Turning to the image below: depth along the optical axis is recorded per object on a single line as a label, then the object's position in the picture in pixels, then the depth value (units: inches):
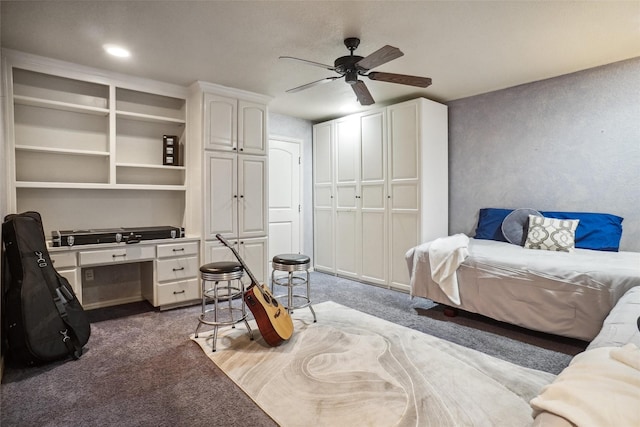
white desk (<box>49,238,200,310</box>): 124.9
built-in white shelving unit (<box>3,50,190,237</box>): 120.1
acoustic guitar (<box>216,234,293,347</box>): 98.9
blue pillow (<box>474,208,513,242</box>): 148.1
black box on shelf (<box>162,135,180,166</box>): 147.0
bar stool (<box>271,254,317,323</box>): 117.3
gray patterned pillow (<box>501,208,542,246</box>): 139.9
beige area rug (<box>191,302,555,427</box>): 70.9
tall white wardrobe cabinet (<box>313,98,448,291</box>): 159.0
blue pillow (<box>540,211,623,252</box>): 121.9
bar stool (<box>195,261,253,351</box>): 104.9
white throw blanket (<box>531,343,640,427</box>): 31.9
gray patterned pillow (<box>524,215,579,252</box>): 124.8
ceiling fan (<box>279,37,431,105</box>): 101.3
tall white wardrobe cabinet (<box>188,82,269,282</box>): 143.7
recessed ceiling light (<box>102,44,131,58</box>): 108.7
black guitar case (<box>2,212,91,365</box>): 89.4
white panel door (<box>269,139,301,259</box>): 195.5
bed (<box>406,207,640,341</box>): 94.9
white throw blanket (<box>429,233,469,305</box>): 123.3
